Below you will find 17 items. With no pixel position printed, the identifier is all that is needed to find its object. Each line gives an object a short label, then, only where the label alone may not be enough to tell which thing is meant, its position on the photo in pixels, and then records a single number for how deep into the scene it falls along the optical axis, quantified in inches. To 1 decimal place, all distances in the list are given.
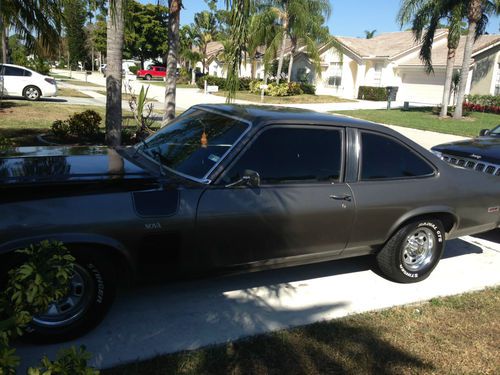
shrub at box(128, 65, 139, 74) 2380.3
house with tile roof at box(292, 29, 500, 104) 1245.1
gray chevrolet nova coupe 124.3
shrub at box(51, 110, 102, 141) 412.2
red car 2044.8
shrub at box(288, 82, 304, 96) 1307.8
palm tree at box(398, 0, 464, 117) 842.8
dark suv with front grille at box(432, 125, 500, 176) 247.0
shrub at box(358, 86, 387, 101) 1385.3
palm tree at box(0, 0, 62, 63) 335.3
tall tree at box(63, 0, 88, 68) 346.9
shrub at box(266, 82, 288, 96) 1267.2
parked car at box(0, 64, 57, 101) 751.7
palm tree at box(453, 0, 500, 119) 832.9
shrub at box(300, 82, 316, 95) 1384.1
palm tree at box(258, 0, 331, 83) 1199.6
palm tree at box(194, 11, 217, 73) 2052.2
